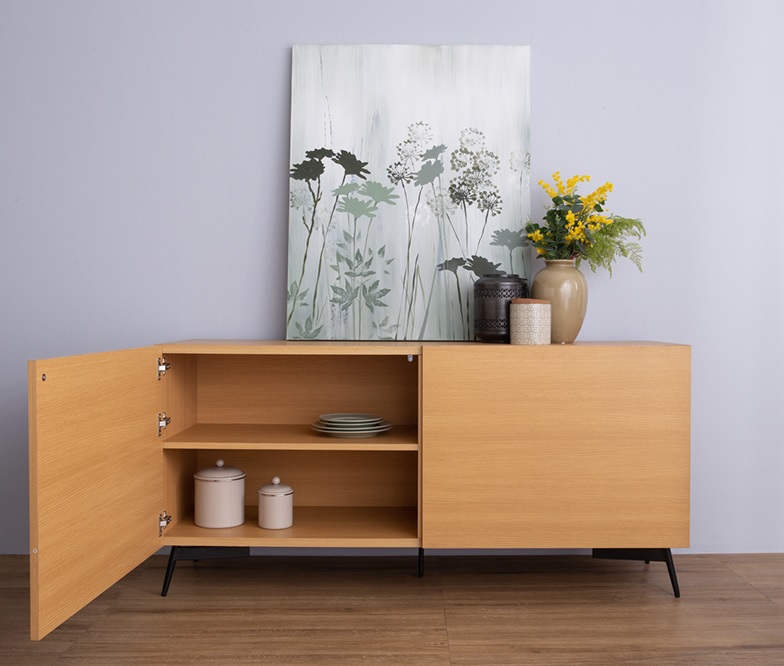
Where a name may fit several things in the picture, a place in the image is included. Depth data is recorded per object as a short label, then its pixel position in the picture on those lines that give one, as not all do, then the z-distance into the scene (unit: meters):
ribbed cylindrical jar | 2.43
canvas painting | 2.78
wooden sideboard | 2.36
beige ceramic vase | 2.55
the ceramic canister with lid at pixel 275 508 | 2.53
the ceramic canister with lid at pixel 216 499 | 2.55
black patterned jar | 2.55
